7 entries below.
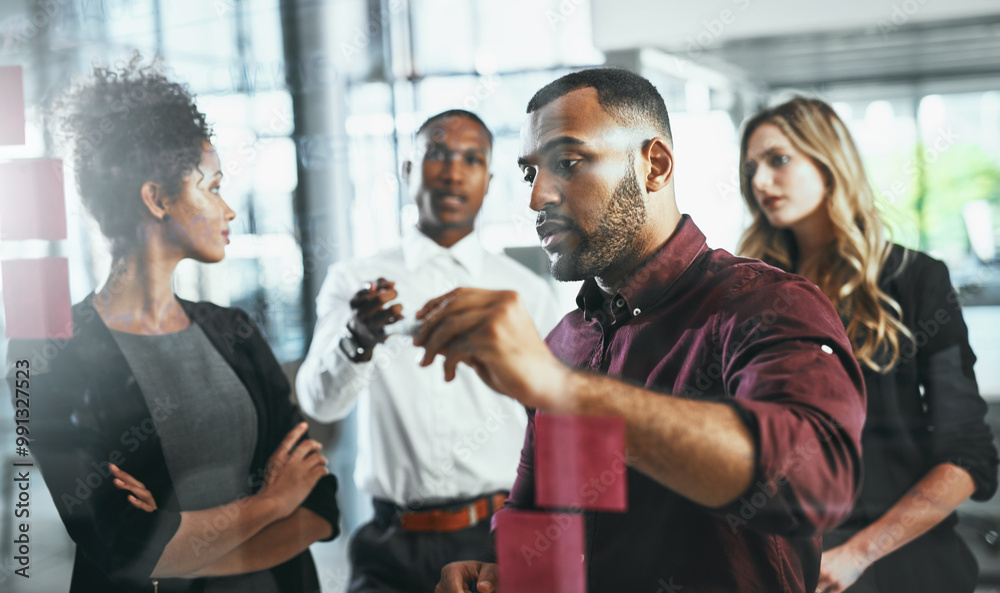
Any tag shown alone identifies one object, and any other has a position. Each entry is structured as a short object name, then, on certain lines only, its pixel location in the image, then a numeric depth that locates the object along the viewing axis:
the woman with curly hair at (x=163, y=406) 1.02
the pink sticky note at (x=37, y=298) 1.08
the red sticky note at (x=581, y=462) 0.72
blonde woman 1.06
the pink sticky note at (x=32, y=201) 1.09
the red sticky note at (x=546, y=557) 0.84
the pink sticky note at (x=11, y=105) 1.12
